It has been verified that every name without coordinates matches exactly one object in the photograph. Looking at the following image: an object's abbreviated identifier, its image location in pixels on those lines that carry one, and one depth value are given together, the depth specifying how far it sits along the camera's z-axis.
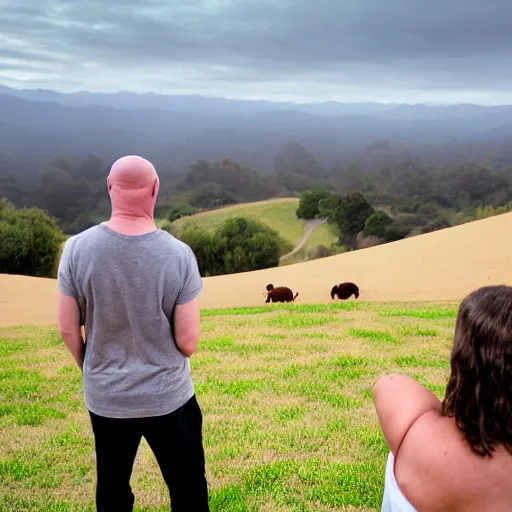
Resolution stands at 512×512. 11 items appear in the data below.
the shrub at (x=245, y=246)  44.44
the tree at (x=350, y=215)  60.78
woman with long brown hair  1.93
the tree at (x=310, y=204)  69.88
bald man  2.88
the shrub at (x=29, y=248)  38.88
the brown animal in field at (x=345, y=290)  17.67
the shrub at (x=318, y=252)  52.83
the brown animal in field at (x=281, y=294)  17.20
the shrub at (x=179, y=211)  78.74
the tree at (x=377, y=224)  56.91
